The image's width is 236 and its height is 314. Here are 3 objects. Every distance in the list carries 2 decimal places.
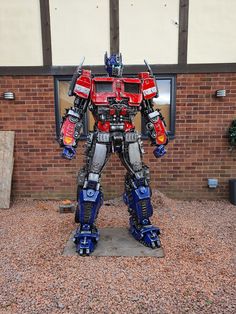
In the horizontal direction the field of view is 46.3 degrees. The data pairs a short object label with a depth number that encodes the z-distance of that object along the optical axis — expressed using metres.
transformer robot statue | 3.05
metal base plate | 3.13
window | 4.65
